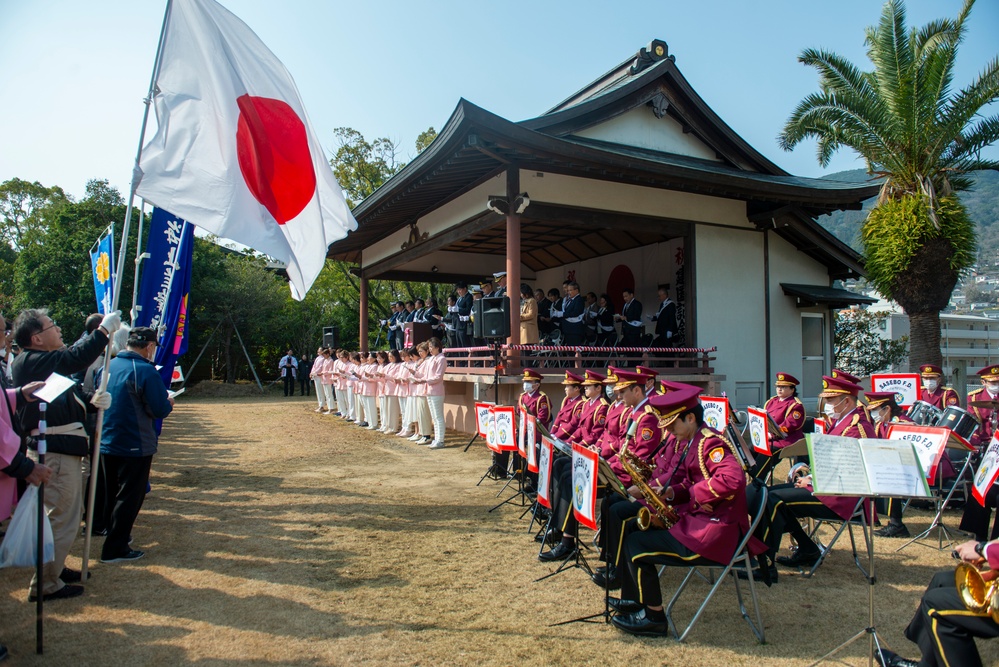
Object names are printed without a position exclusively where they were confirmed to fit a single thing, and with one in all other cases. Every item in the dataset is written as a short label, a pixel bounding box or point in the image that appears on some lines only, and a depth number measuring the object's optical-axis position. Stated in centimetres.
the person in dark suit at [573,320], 1291
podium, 1605
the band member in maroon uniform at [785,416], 675
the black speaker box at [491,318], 1073
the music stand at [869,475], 336
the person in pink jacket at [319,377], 1894
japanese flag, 475
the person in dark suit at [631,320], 1338
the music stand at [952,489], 529
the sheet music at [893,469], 337
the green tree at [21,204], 4100
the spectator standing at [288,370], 2780
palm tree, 1270
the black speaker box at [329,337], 2070
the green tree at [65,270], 2447
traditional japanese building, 1172
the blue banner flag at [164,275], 755
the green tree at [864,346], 2167
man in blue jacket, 525
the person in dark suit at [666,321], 1345
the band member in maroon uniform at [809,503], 491
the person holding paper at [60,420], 437
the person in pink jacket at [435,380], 1186
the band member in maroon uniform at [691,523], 382
